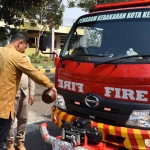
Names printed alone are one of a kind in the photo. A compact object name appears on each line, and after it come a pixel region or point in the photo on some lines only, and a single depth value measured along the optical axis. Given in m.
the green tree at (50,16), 20.58
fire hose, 2.73
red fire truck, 2.78
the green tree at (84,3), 11.31
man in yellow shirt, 2.75
